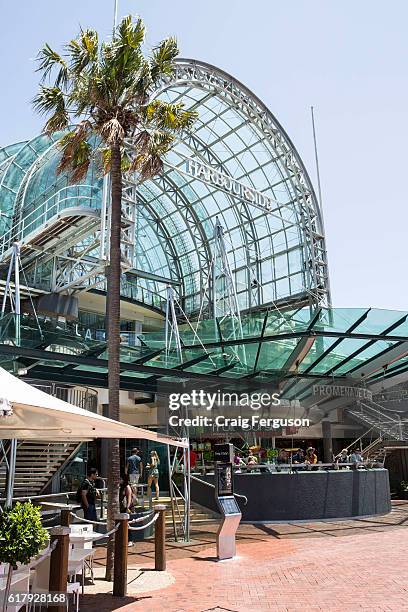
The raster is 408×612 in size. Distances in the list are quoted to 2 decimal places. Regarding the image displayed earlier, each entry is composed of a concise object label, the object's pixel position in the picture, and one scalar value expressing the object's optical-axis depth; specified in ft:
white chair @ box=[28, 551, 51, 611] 26.32
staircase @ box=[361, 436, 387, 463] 92.02
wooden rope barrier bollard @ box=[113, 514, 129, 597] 30.94
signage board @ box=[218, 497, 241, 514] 43.47
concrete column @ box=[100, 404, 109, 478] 98.78
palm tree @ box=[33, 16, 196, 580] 38.93
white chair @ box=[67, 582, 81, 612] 25.75
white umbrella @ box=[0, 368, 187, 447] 23.00
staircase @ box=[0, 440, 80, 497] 53.16
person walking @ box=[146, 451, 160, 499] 62.95
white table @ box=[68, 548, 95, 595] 28.66
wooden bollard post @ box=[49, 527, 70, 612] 24.32
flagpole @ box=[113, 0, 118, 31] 70.09
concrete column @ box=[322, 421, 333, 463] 86.89
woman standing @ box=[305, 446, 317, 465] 76.33
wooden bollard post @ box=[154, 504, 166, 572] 37.45
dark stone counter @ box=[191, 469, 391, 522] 63.26
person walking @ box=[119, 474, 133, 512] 45.40
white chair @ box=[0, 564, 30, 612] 22.66
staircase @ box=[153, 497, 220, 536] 59.61
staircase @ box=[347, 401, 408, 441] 90.74
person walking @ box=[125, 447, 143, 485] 64.23
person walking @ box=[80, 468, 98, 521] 45.23
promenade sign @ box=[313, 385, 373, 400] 83.71
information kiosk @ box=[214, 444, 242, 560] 42.45
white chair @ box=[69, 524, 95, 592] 28.91
